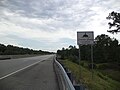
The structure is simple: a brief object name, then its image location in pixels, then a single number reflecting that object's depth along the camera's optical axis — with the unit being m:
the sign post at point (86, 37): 5.98
